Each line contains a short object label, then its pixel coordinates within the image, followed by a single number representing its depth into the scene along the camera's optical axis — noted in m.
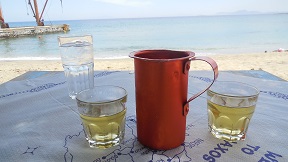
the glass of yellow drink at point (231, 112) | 0.43
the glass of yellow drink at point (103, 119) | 0.40
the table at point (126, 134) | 0.40
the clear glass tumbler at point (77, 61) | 0.73
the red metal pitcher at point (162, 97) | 0.36
